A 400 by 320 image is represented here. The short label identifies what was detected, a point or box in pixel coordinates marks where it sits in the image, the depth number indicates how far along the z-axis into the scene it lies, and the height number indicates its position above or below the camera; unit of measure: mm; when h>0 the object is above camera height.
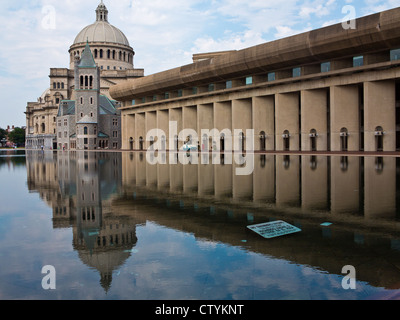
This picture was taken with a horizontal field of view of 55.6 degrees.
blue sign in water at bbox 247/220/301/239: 7400 -1464
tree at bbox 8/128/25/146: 185125 +13147
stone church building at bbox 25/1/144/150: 117388 +29318
